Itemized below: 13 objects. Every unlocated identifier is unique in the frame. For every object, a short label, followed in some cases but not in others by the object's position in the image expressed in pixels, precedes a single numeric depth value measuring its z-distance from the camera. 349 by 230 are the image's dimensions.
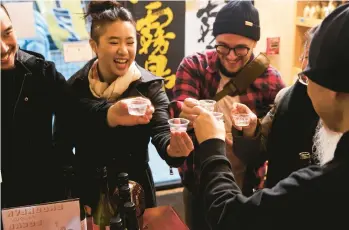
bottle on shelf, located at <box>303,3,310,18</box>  3.14
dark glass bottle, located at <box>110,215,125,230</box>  1.04
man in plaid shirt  1.79
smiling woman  1.62
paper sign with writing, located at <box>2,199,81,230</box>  1.13
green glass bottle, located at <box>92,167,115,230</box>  1.37
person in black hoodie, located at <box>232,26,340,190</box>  1.42
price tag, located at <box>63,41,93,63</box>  2.97
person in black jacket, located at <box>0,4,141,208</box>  1.45
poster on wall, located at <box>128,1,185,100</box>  3.08
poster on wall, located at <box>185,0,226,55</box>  3.19
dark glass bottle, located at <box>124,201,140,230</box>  1.12
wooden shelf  2.99
